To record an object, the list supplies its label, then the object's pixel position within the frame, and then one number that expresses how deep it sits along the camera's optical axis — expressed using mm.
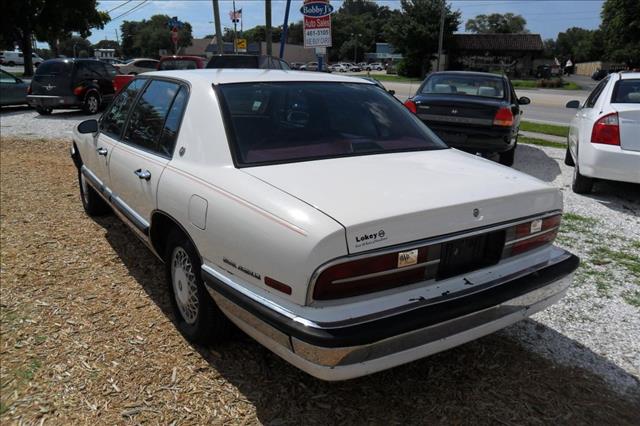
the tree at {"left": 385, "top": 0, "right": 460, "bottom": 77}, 52531
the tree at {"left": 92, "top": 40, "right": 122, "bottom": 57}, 136775
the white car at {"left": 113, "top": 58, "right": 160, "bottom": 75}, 24928
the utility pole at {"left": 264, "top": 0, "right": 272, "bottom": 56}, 19631
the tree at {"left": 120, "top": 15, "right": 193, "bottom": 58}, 101750
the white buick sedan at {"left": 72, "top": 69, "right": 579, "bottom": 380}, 2188
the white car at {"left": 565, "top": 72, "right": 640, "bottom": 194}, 5879
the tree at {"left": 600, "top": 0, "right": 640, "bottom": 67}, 46938
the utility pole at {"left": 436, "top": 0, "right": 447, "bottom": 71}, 41906
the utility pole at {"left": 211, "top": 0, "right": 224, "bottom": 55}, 22488
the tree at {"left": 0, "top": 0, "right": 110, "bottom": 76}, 30188
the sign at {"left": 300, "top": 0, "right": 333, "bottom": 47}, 10336
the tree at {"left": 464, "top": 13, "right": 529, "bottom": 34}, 106250
